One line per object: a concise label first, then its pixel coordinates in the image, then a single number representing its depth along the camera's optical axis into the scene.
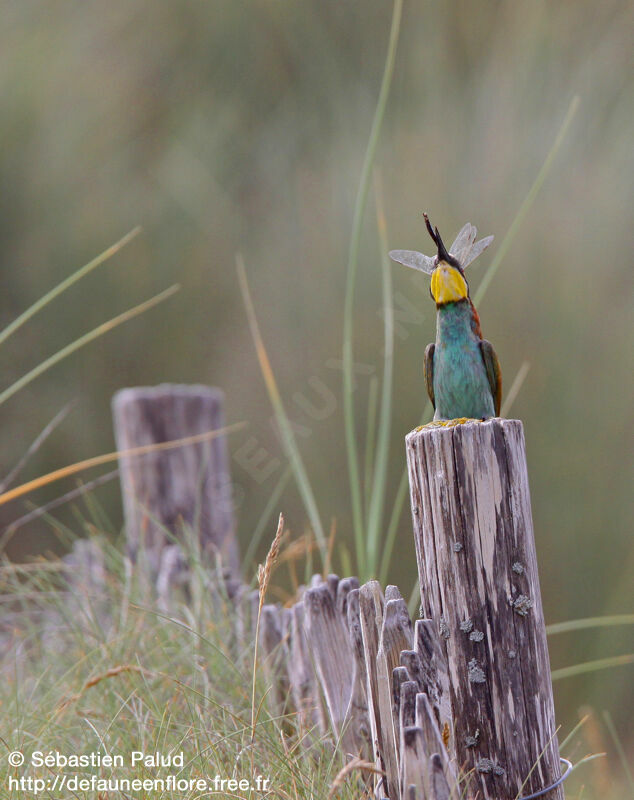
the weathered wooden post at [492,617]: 12.35
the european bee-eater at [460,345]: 12.42
